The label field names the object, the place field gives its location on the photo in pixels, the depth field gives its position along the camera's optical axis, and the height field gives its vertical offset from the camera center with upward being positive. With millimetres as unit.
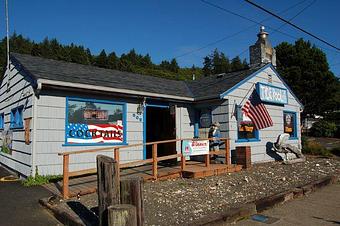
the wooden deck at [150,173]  8227 -1471
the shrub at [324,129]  40438 -521
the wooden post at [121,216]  4672 -1286
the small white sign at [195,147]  10094 -690
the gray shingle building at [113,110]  9742 +568
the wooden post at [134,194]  5023 -1052
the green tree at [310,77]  41562 +5988
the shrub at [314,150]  18781 -1441
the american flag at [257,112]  13705 +545
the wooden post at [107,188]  5176 -980
